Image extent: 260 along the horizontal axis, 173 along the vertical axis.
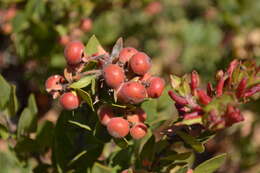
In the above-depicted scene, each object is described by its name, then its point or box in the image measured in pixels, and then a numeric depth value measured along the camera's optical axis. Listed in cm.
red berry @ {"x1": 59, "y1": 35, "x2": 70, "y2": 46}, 63
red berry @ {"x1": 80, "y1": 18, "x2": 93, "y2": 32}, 64
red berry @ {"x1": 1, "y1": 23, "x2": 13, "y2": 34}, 65
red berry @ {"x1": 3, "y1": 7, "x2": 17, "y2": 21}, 65
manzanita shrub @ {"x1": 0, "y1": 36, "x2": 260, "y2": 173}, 45
